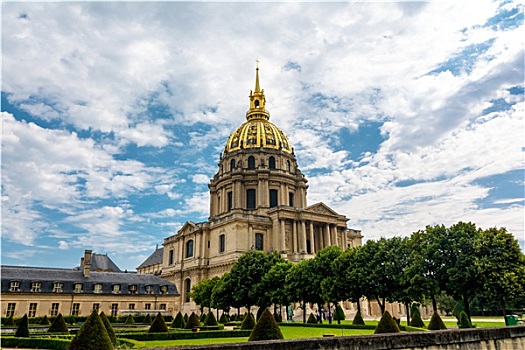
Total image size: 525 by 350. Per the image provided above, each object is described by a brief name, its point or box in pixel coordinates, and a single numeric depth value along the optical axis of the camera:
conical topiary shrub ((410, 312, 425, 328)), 34.50
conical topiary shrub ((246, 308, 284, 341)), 16.38
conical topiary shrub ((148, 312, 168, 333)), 28.29
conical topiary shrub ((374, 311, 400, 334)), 19.14
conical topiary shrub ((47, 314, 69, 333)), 29.84
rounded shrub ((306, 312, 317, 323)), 40.73
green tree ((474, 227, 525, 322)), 30.44
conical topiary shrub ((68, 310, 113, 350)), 11.92
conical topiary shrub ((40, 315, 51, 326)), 43.13
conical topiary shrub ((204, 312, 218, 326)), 39.45
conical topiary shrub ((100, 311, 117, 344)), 19.31
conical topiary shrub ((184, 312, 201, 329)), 33.62
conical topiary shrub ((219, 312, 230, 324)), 48.20
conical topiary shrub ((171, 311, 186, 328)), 39.09
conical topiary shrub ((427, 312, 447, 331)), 24.23
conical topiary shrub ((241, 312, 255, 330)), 30.61
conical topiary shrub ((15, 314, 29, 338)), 24.92
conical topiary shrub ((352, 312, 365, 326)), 35.56
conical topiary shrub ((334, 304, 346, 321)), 40.09
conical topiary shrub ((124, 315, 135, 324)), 46.30
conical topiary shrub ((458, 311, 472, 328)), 26.65
